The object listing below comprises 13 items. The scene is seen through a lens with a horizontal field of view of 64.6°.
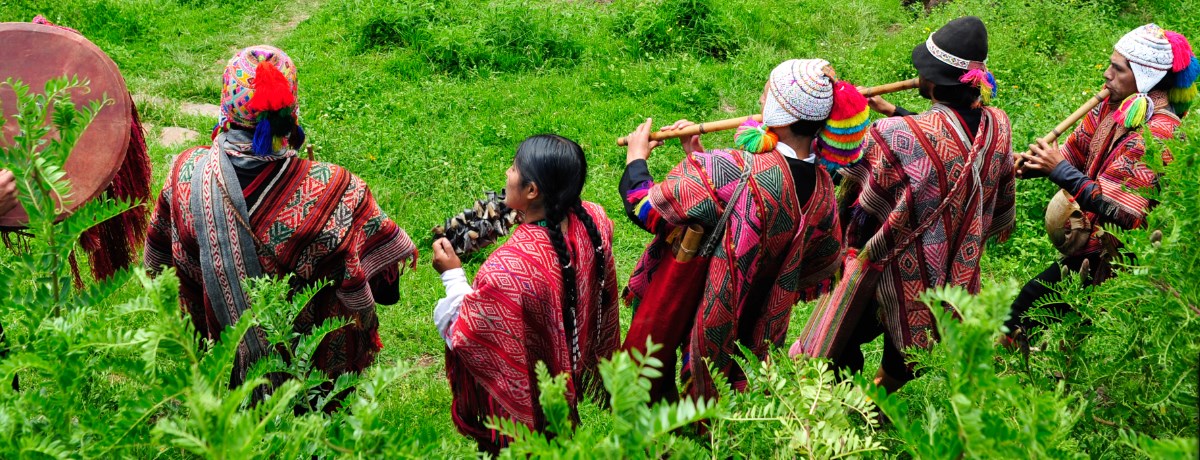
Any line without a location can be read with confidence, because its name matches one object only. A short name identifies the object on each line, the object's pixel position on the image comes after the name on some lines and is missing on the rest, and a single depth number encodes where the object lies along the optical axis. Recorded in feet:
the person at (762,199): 10.51
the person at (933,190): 11.87
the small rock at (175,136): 21.43
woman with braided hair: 9.82
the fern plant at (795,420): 6.22
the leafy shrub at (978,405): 4.34
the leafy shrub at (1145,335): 6.41
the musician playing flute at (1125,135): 12.38
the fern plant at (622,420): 4.39
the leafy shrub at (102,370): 4.89
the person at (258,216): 9.77
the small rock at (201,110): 23.17
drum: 10.61
